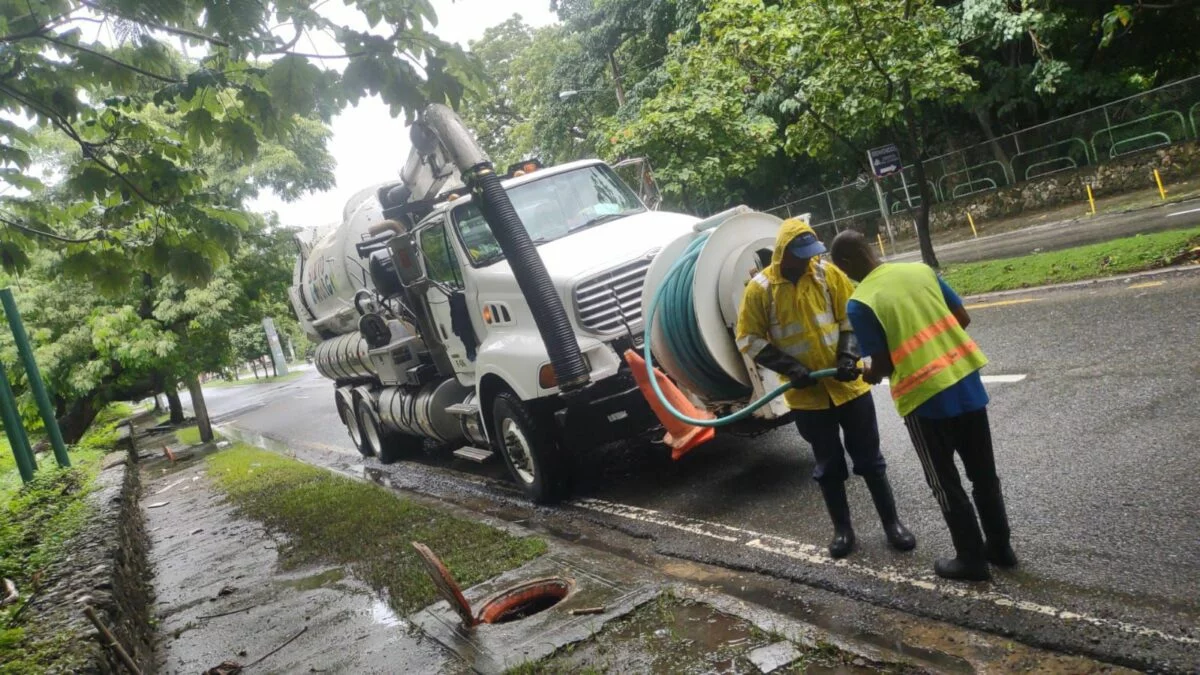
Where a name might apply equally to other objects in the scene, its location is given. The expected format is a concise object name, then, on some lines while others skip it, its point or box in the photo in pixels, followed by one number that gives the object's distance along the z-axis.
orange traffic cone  5.62
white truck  6.48
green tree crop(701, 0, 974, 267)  12.95
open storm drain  4.62
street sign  15.25
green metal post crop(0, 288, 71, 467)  9.95
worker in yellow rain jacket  4.43
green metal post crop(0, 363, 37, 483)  8.38
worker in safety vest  3.76
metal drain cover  4.52
